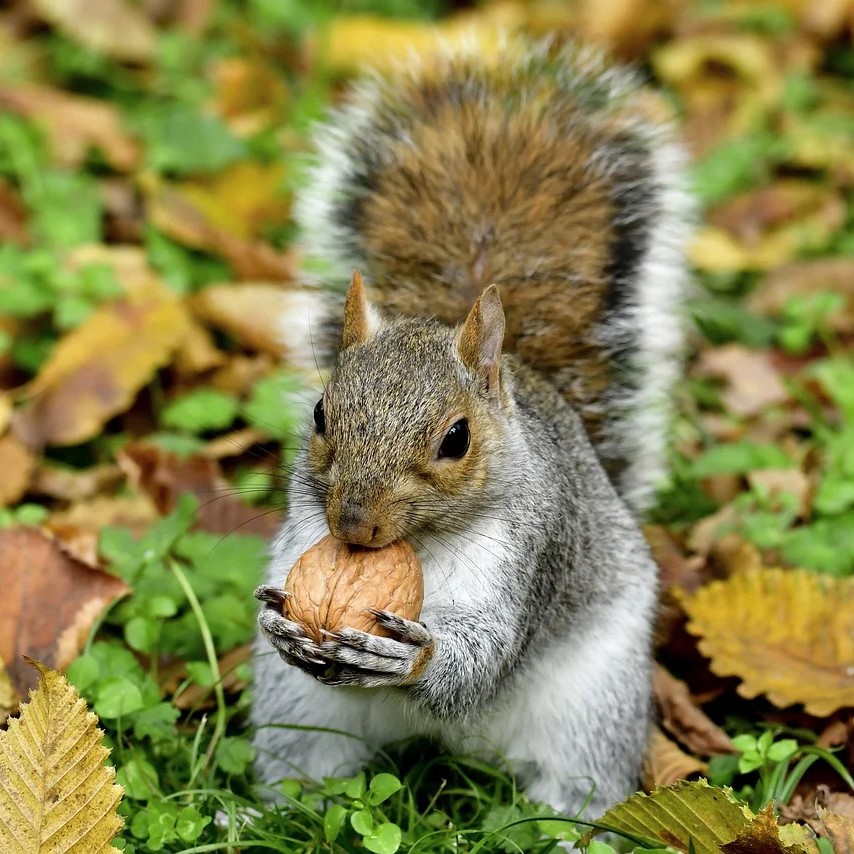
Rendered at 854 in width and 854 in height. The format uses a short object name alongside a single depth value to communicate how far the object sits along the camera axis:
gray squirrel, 3.32
